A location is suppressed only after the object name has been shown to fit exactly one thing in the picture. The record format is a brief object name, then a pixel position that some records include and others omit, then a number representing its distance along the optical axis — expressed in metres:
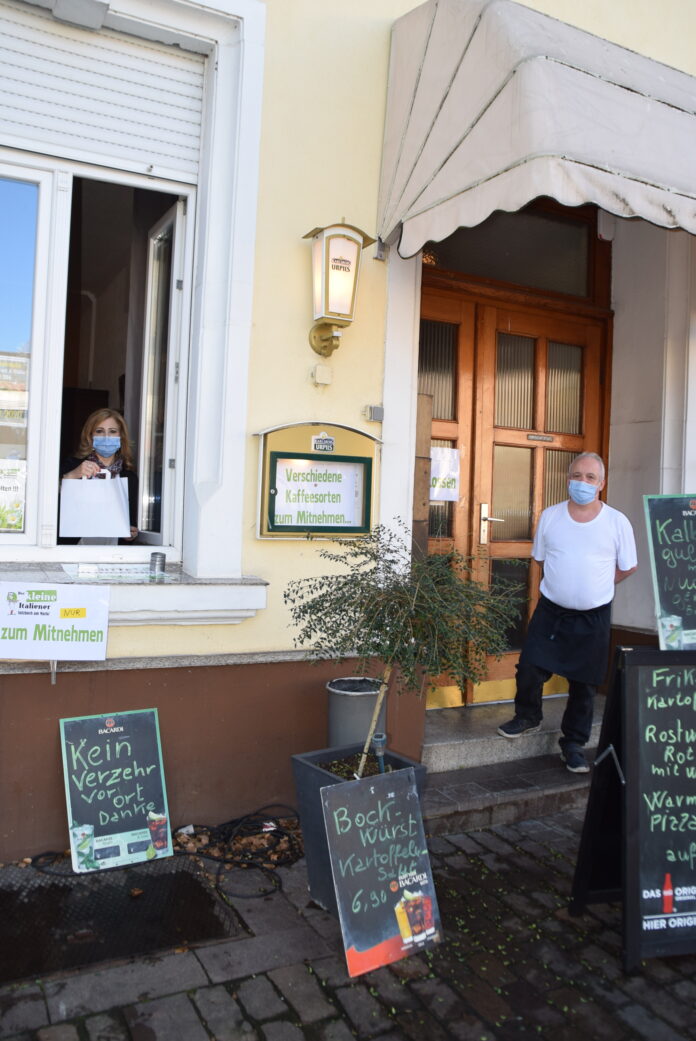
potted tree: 3.04
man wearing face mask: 4.37
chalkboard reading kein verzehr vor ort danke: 3.52
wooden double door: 5.30
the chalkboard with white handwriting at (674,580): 3.20
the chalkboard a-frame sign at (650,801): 2.93
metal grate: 2.87
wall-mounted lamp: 3.96
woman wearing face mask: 4.09
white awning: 3.41
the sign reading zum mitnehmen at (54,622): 3.42
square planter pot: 3.10
